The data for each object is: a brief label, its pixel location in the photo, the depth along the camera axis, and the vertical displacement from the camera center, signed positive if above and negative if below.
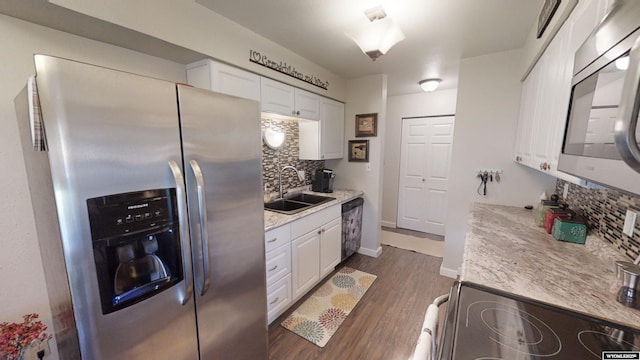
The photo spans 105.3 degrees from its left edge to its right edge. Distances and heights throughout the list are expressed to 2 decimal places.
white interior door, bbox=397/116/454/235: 4.07 -0.38
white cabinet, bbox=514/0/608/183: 1.05 +0.35
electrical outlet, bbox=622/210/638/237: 1.12 -0.33
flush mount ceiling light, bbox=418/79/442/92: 3.13 +0.86
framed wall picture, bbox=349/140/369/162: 3.22 +0.00
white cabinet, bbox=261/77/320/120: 2.13 +0.48
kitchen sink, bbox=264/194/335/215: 2.64 -0.59
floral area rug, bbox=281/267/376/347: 1.99 -1.46
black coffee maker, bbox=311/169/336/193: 3.12 -0.40
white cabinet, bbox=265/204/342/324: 1.93 -0.97
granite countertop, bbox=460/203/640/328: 0.93 -0.56
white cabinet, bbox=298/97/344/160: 2.92 +0.19
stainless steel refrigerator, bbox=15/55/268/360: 0.82 -0.25
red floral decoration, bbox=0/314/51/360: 0.96 -0.78
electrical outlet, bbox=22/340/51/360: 1.15 -0.97
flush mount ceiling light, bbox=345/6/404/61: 1.60 +0.79
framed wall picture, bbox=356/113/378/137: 3.14 +0.33
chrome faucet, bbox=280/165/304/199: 2.83 -0.24
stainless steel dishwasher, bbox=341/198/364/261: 2.95 -0.96
